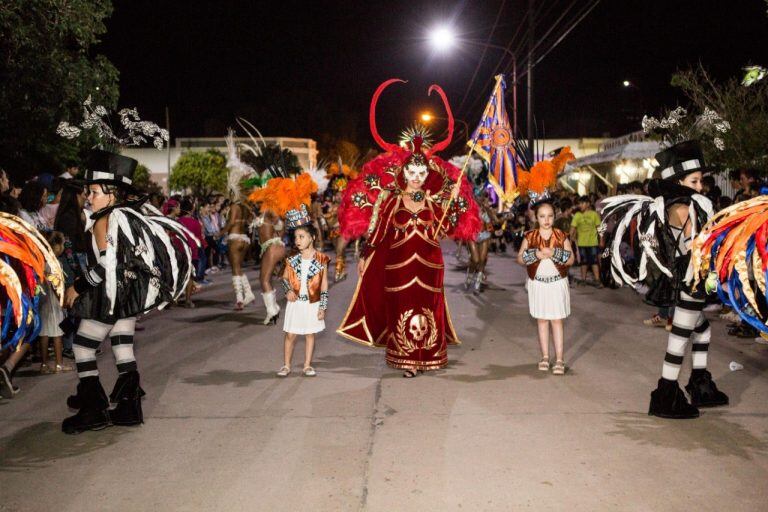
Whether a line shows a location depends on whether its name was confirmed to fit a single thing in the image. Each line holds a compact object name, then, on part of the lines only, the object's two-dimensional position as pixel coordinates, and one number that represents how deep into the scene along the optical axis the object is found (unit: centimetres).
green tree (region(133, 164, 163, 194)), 5332
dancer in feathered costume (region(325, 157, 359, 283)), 1224
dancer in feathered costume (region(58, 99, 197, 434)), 538
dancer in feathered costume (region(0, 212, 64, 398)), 411
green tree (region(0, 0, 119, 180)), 1221
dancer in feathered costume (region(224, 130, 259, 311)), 1120
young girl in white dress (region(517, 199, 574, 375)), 691
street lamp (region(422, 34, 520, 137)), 2044
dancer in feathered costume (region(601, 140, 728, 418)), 545
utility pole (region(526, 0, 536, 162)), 1920
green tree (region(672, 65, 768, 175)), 1145
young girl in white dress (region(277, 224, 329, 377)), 700
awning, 1684
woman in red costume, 697
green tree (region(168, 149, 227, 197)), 5941
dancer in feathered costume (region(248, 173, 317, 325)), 850
